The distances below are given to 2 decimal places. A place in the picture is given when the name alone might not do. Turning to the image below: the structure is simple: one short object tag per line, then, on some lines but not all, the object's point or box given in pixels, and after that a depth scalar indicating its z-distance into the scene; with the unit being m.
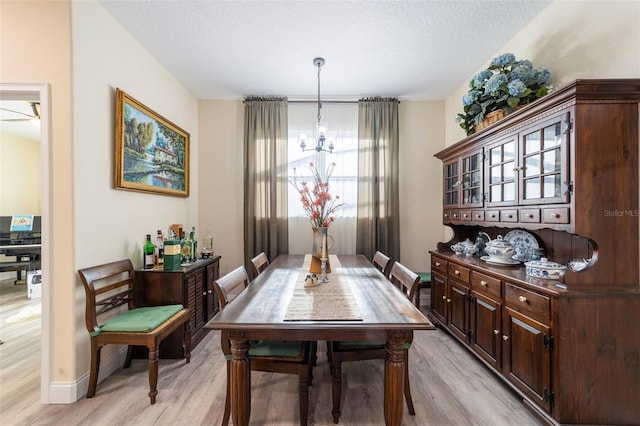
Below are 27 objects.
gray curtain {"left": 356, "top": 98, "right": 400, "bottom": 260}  3.83
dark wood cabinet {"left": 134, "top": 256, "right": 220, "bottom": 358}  2.52
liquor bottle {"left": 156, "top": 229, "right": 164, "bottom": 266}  2.70
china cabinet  1.55
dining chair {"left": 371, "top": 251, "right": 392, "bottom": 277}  2.59
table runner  1.46
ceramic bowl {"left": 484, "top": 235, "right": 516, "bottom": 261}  2.29
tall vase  2.19
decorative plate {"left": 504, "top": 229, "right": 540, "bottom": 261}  2.33
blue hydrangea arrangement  2.11
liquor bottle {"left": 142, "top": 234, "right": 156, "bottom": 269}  2.61
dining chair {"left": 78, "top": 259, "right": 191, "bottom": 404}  1.95
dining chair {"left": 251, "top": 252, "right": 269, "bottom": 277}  2.51
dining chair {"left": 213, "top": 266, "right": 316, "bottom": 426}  1.63
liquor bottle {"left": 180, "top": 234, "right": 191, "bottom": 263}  2.92
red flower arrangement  2.13
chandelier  2.73
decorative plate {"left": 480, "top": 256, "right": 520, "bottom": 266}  2.28
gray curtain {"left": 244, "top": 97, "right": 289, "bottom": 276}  3.82
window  3.90
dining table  1.37
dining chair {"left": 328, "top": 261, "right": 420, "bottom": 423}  1.73
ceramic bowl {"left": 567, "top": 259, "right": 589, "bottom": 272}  1.66
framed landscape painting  2.39
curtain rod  3.89
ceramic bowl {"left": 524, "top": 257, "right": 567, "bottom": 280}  1.83
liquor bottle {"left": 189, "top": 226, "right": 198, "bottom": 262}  3.01
